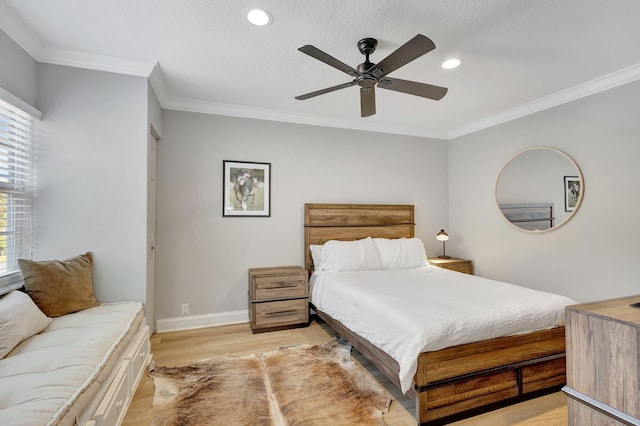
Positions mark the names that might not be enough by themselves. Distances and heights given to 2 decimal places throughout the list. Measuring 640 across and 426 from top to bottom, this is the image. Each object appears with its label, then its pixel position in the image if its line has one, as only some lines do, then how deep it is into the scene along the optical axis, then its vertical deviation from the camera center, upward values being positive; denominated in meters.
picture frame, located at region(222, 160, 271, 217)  3.62 +0.31
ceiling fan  1.76 +0.96
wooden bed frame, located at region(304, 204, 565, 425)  1.87 -1.07
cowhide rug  1.94 -1.30
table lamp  4.34 -0.32
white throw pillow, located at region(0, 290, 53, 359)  1.60 -0.61
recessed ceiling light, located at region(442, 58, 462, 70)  2.52 +1.28
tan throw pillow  2.08 -0.50
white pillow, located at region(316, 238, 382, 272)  3.51 -0.51
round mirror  3.17 +0.28
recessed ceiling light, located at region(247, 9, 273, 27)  1.93 +1.29
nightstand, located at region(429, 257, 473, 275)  4.16 -0.70
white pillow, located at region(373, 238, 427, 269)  3.75 -0.50
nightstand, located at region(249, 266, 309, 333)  3.34 -0.95
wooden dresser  1.10 -0.58
